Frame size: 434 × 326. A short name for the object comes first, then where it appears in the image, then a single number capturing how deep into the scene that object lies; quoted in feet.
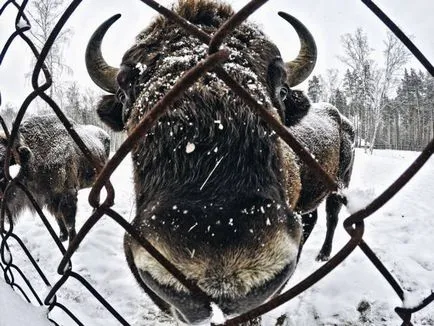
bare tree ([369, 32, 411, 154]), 108.68
